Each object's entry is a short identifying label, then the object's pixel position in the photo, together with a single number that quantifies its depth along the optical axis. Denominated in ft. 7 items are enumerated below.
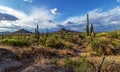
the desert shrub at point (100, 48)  23.19
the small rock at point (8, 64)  14.05
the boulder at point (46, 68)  11.28
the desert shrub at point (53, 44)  29.53
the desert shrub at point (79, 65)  11.25
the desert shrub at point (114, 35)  45.73
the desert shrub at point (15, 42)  25.41
